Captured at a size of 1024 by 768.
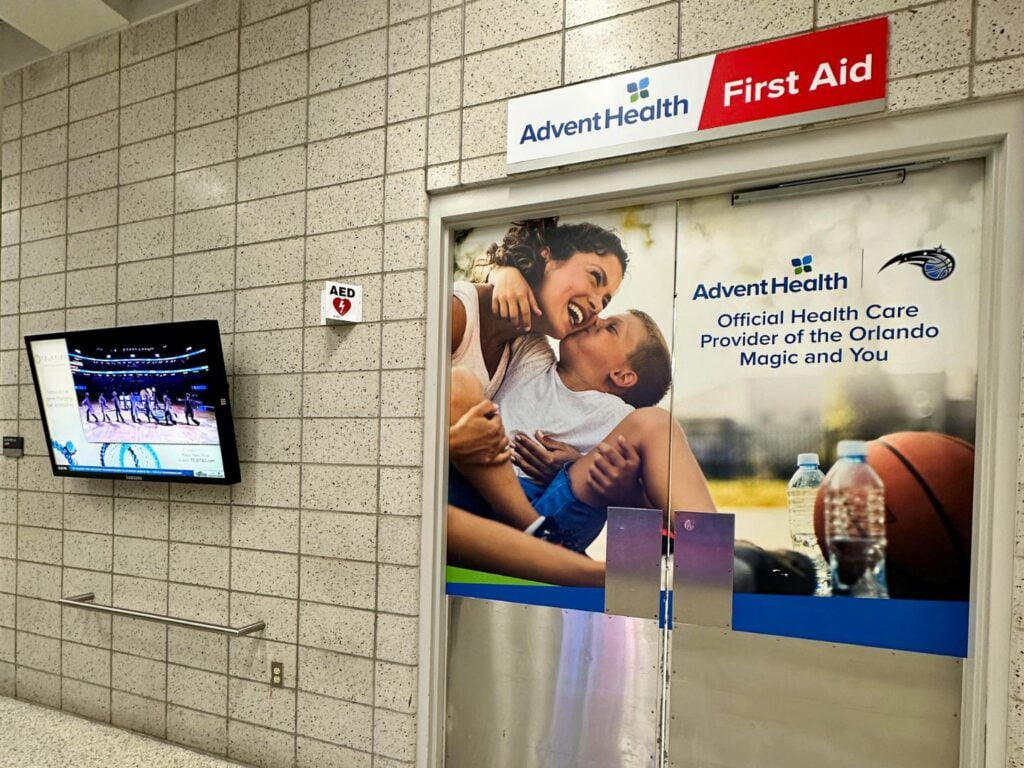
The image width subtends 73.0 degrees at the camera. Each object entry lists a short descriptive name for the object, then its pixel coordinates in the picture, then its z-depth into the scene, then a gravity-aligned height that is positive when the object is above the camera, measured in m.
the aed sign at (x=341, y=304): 2.58 +0.28
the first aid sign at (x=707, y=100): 1.93 +0.88
